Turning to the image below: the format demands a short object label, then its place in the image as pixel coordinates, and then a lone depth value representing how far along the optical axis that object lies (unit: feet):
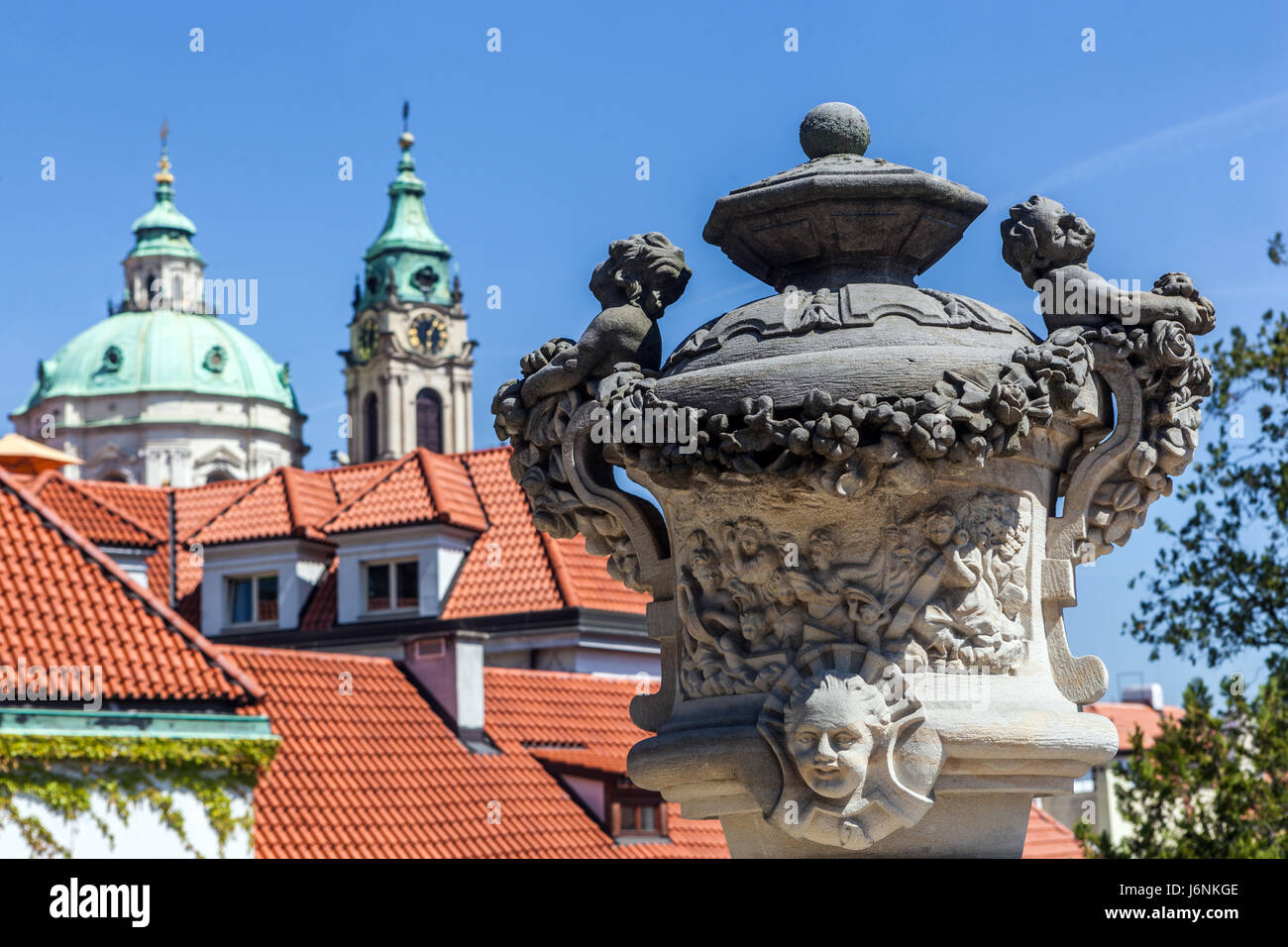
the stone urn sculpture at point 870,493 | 16.94
